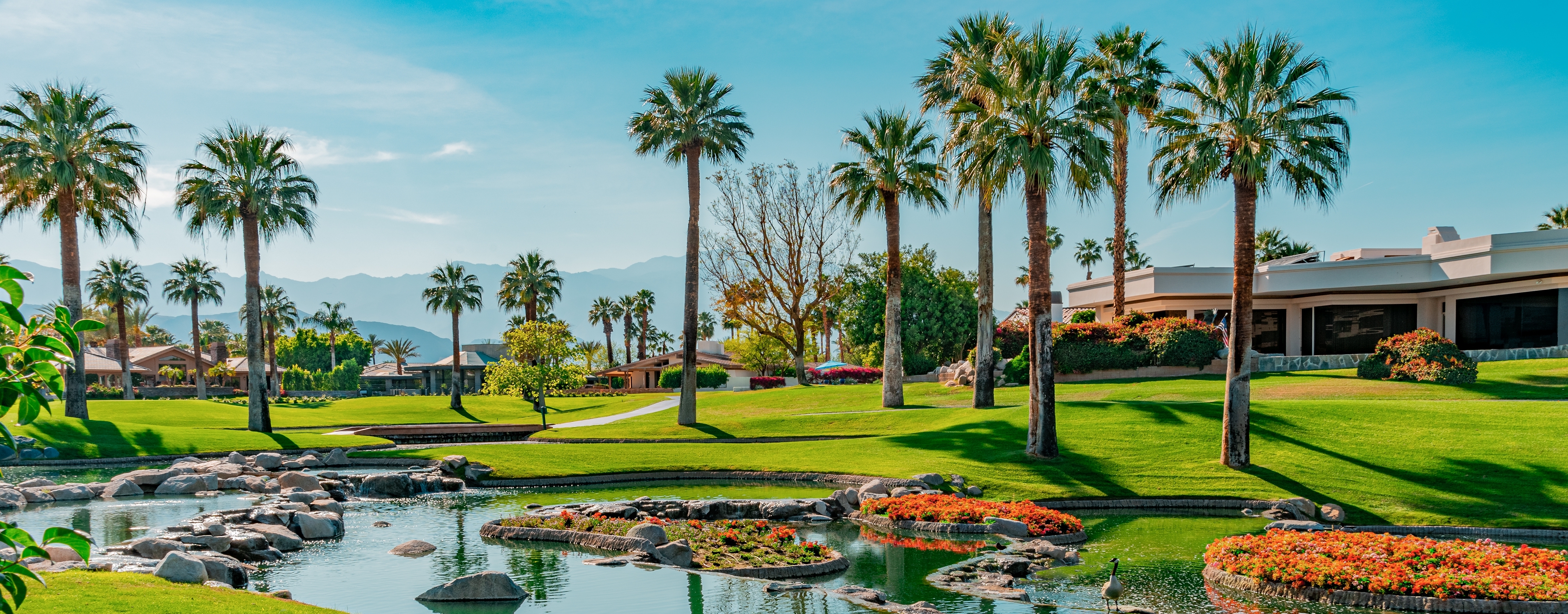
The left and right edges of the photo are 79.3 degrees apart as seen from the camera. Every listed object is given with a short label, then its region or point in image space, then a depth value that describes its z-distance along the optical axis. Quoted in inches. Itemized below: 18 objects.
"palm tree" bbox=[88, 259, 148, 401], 2783.0
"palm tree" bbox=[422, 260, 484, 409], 2465.6
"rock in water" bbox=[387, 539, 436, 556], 660.1
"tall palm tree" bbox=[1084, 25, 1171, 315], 1414.9
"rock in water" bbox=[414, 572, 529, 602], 506.9
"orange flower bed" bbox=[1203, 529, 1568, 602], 507.2
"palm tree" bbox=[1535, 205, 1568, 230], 1956.2
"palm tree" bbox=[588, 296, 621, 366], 4638.3
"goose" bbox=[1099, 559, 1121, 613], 481.1
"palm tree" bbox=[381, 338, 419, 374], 4596.5
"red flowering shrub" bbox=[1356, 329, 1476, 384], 1375.5
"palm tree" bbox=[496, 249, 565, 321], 2854.3
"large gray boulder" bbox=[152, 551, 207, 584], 493.0
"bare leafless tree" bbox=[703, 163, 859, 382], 2146.9
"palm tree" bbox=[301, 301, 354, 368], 4571.9
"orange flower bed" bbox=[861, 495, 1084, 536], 717.3
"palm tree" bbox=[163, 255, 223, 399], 3100.4
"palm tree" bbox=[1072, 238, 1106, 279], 3304.6
